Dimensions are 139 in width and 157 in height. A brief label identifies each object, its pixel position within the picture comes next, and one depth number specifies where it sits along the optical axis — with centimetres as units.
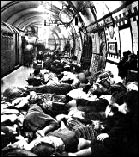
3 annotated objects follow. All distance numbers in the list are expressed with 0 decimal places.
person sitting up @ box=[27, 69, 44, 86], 1045
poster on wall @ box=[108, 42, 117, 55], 802
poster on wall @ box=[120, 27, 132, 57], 626
